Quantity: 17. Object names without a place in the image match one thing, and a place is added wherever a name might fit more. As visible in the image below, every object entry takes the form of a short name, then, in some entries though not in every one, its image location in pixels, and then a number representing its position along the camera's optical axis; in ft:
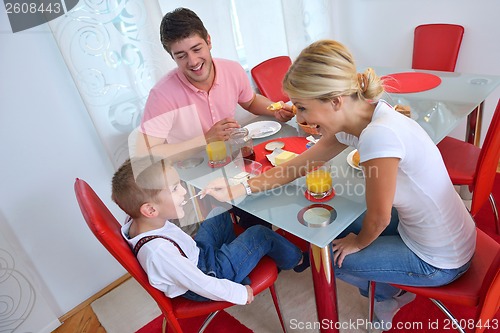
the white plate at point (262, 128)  5.19
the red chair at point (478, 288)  3.10
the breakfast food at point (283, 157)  4.39
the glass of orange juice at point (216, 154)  4.61
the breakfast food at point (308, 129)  4.92
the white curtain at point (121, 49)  4.75
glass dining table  3.45
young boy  3.50
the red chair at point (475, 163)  4.24
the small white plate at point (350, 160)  4.14
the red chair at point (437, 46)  7.13
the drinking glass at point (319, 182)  3.72
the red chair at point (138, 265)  3.24
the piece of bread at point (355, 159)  4.19
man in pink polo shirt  4.86
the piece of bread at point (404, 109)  4.76
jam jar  4.66
